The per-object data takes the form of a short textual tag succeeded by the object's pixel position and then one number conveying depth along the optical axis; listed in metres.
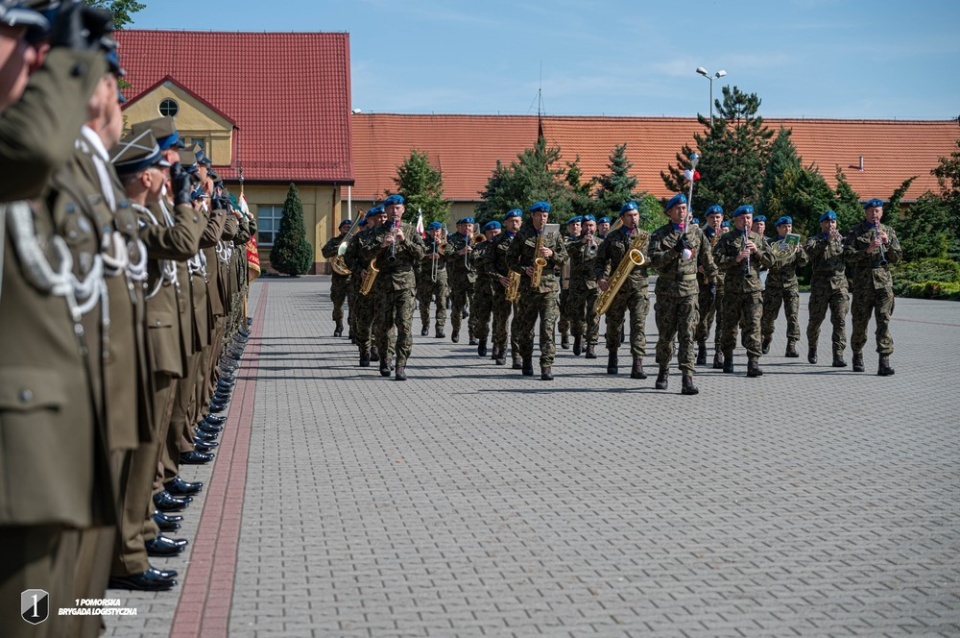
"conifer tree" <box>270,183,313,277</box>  54.22
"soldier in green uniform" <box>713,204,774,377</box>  16.39
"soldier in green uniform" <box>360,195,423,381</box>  15.54
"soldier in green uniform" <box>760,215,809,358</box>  18.92
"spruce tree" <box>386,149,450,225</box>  47.78
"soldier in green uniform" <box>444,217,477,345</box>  23.28
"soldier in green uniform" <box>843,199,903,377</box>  16.47
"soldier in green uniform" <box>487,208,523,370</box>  17.19
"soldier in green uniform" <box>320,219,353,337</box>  22.30
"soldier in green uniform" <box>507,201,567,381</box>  15.86
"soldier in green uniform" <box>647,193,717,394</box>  14.41
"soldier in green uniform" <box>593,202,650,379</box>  16.28
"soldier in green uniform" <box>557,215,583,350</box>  20.50
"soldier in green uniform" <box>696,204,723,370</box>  17.52
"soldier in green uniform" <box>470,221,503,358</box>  19.16
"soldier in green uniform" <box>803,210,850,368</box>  17.73
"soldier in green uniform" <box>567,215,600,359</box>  19.45
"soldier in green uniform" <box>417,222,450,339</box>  24.05
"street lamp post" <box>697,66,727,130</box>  48.34
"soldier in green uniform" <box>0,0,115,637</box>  2.95
